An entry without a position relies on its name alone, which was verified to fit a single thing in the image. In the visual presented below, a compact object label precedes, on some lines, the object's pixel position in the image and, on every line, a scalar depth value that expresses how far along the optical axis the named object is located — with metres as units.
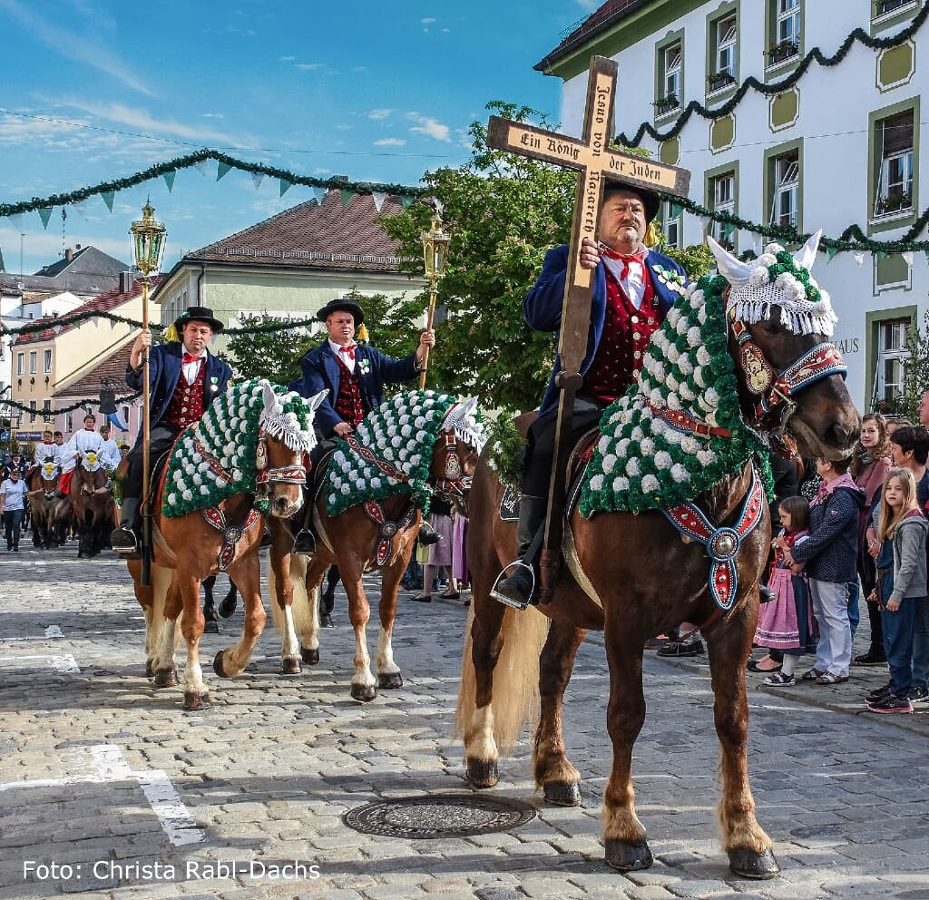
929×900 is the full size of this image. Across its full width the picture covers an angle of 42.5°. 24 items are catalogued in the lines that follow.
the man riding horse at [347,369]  10.10
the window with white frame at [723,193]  26.50
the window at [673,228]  27.34
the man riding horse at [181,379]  9.62
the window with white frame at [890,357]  22.05
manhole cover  5.36
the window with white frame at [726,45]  26.31
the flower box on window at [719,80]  26.33
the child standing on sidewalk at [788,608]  9.24
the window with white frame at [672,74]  28.06
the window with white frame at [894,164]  21.84
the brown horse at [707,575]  4.34
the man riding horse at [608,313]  5.52
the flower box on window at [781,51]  24.41
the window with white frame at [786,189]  24.61
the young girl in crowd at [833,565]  9.20
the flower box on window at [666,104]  27.98
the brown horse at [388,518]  8.94
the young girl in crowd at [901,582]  8.10
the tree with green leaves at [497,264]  19.88
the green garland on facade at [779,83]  21.56
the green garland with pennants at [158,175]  12.96
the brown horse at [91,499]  23.17
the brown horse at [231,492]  8.32
